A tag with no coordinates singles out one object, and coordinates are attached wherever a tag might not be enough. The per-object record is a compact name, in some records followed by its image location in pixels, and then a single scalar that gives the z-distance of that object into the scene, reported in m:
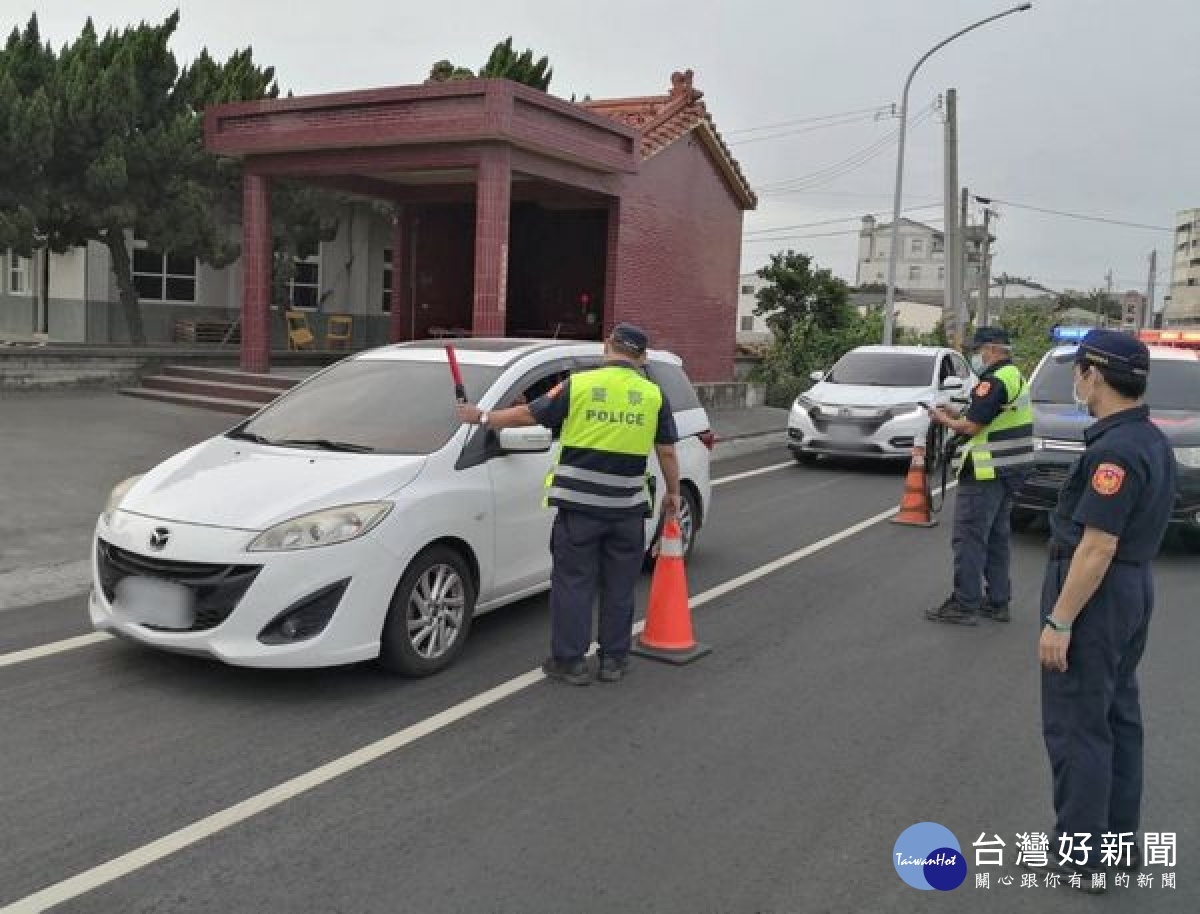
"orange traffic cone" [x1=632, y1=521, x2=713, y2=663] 5.90
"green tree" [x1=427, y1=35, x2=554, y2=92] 23.09
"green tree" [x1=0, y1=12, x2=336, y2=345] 16.69
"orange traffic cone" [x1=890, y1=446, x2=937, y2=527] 10.35
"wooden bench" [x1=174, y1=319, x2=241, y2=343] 23.55
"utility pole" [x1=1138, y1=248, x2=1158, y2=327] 68.63
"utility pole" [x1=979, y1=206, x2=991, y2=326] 44.91
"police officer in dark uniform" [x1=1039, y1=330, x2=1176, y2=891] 3.39
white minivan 4.88
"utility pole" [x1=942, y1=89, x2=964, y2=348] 27.62
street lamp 23.32
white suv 13.70
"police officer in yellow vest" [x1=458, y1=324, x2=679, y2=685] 5.34
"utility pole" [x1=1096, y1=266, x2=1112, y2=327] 96.57
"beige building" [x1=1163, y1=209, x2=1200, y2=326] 97.00
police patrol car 8.85
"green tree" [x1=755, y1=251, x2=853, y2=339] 26.53
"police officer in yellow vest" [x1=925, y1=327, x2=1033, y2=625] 6.80
